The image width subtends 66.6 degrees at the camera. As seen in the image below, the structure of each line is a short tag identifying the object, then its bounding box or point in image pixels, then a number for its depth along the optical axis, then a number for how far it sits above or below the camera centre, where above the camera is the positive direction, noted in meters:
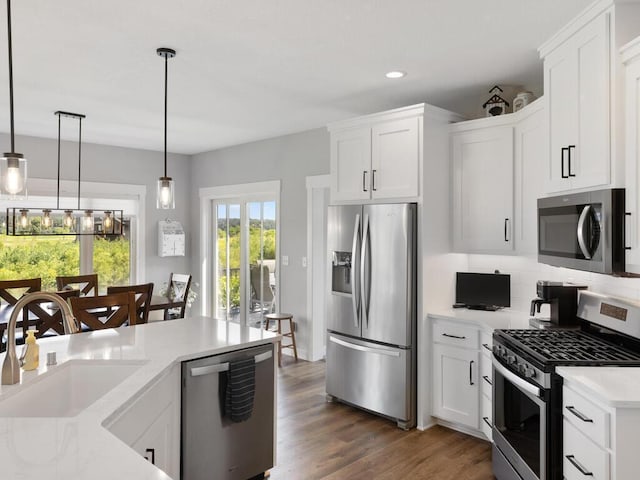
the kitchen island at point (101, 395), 1.13 -0.52
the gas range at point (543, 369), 2.16 -0.61
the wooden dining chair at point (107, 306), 3.36 -0.46
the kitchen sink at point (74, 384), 1.88 -0.60
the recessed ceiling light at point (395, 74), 3.35 +1.18
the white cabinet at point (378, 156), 3.61 +0.69
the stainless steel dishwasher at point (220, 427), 2.34 -0.94
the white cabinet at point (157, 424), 1.72 -0.72
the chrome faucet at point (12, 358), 1.75 -0.41
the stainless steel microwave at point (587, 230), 2.16 +0.07
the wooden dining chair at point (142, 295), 4.41 -0.47
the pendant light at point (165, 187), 2.95 +0.35
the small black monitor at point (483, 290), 3.70 -0.36
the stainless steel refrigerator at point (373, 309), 3.57 -0.50
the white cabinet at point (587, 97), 2.21 +0.73
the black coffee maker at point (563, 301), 2.90 -0.34
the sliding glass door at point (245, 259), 5.93 -0.20
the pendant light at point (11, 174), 1.85 +0.26
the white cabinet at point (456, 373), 3.36 -0.92
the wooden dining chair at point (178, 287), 5.60 -0.51
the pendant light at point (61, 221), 4.73 +0.25
